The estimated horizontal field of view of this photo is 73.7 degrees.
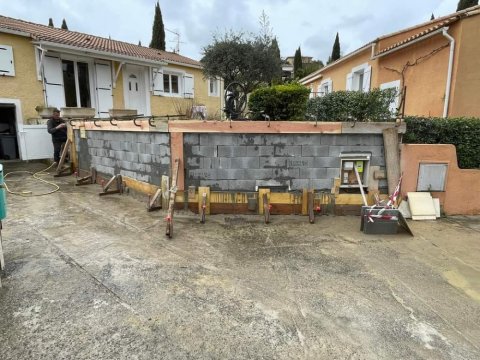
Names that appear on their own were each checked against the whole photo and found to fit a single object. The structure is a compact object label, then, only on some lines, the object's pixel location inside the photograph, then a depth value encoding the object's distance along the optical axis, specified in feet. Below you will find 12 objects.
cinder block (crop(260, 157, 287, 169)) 17.79
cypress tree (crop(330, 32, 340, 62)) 111.75
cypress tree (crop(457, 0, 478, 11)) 62.85
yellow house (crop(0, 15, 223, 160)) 33.50
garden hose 22.09
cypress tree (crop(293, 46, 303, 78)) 113.29
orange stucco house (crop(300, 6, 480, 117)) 24.17
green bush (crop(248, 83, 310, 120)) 21.93
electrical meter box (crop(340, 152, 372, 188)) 17.88
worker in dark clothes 30.35
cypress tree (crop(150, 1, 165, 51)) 78.89
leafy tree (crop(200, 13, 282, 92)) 38.37
